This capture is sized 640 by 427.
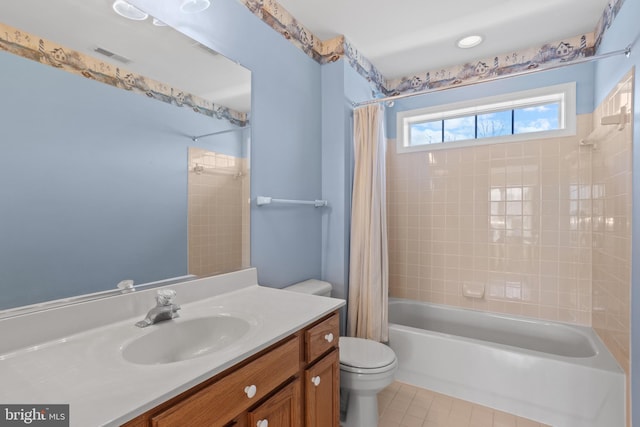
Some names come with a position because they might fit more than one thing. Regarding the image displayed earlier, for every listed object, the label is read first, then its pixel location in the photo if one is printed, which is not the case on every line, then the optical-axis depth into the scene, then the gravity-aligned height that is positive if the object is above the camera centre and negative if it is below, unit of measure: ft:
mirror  3.06 +0.73
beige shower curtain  7.32 -0.44
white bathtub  5.60 -3.13
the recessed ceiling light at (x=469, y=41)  7.53 +4.39
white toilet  5.33 -2.79
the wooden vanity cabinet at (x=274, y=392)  2.51 -1.78
